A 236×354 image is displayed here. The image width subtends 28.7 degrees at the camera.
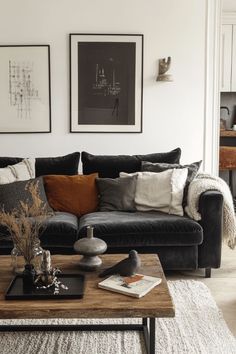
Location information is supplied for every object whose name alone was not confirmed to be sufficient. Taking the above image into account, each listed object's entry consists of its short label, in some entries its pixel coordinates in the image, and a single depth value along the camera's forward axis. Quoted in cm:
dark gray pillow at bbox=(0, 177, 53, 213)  358
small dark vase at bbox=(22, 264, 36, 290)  219
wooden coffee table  194
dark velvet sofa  336
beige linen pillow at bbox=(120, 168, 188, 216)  368
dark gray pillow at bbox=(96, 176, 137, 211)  382
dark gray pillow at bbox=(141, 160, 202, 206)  385
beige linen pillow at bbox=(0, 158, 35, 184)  374
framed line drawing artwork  446
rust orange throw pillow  386
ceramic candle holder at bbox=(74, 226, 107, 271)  241
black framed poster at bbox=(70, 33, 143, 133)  447
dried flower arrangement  218
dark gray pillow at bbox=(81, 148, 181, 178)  406
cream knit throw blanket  350
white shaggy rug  242
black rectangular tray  205
